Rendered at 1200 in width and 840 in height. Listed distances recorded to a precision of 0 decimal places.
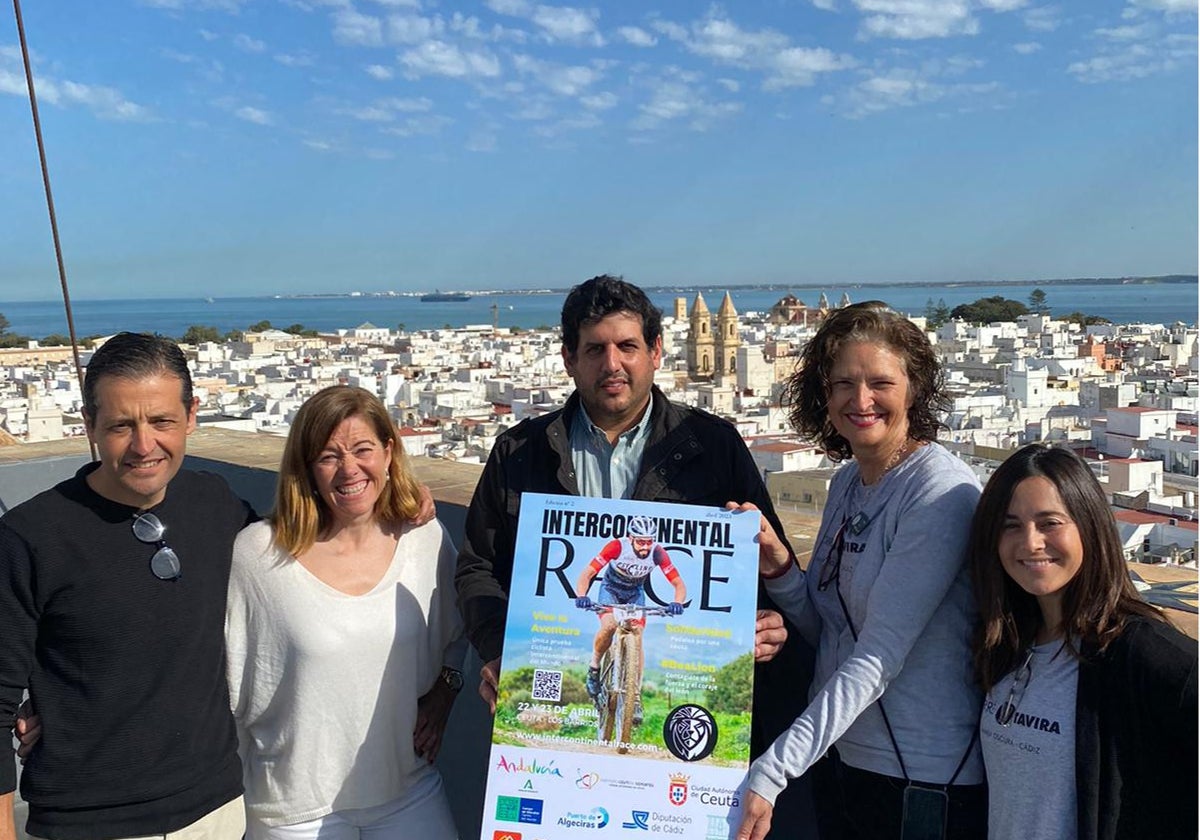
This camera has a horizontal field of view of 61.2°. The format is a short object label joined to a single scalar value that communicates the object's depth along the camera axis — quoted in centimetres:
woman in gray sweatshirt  151
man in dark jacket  184
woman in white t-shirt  177
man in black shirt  154
